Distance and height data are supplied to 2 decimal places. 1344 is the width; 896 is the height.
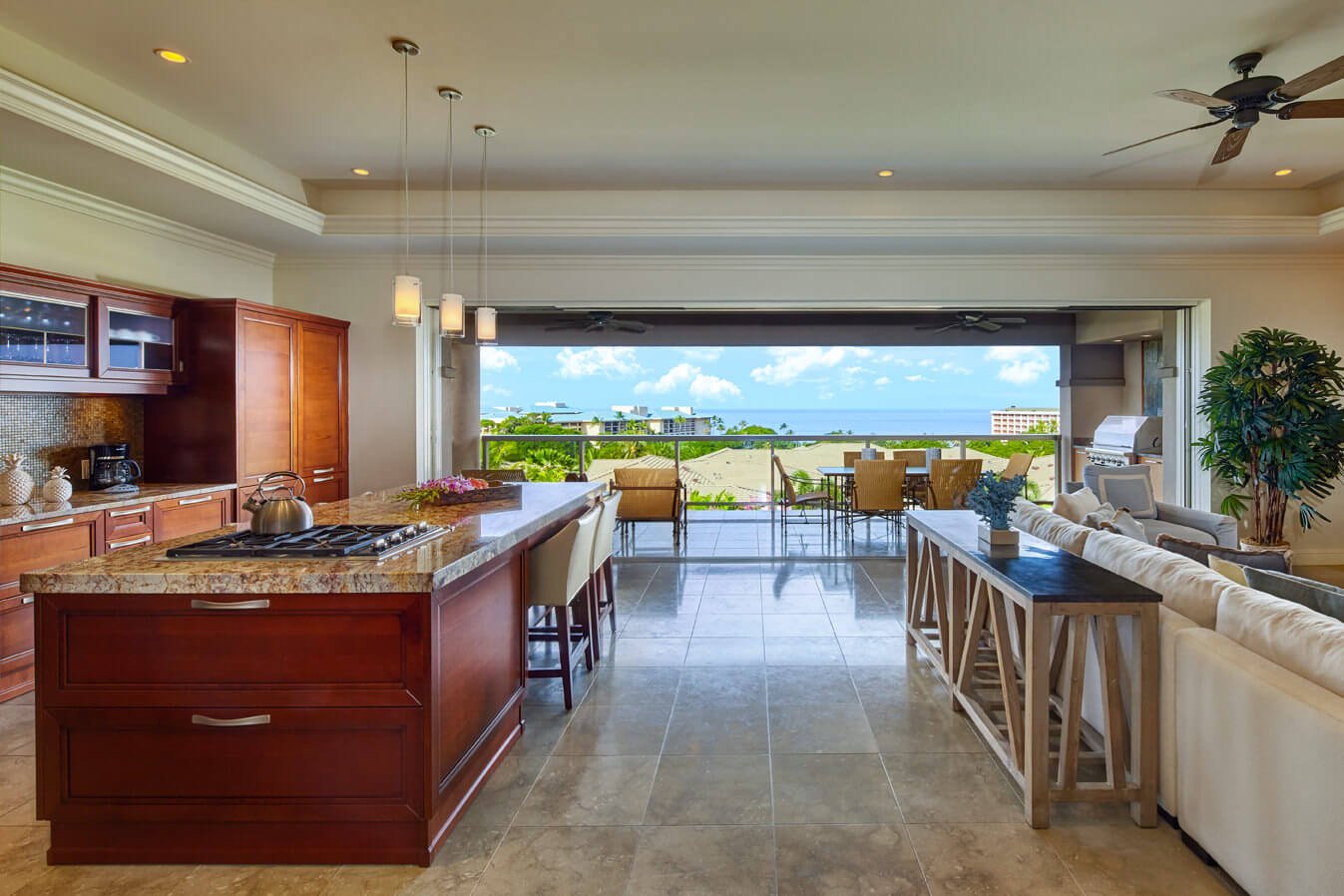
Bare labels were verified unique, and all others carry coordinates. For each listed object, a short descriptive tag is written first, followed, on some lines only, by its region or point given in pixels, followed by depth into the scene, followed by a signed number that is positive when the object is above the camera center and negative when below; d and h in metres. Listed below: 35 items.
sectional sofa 1.42 -0.66
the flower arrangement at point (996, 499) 2.50 -0.22
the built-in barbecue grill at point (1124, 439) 6.92 +0.00
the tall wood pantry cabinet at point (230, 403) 4.05 +0.22
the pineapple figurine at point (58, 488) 3.22 -0.22
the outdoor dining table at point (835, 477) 6.34 -0.35
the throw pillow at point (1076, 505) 3.64 -0.35
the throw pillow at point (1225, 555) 2.52 -0.43
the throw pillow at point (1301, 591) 1.83 -0.42
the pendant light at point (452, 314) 3.54 +0.64
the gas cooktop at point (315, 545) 1.93 -0.30
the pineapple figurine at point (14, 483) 3.08 -0.19
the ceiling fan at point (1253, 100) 2.66 +1.36
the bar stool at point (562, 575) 2.78 -0.54
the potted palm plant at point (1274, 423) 4.55 +0.10
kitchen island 1.79 -0.70
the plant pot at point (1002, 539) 2.46 -0.35
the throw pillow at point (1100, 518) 3.32 -0.38
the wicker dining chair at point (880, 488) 5.94 -0.41
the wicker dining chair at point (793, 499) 6.32 -0.54
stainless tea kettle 2.11 -0.23
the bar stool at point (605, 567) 3.33 -0.67
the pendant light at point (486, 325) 3.95 +0.65
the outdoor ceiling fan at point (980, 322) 7.45 +1.27
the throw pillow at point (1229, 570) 2.13 -0.41
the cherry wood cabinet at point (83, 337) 3.16 +0.52
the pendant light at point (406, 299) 3.18 +0.64
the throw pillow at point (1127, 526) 3.36 -0.42
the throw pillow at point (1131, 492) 4.62 -0.35
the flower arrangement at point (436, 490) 3.06 -0.22
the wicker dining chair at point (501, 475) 4.37 -0.23
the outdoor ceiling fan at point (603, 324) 7.37 +1.26
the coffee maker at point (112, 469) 3.69 -0.15
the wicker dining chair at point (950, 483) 6.29 -0.40
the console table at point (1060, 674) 1.95 -0.72
